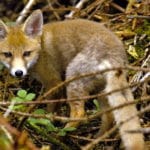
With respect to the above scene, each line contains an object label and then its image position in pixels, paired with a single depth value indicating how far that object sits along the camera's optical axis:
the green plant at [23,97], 7.97
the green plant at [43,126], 7.93
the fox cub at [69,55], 8.92
